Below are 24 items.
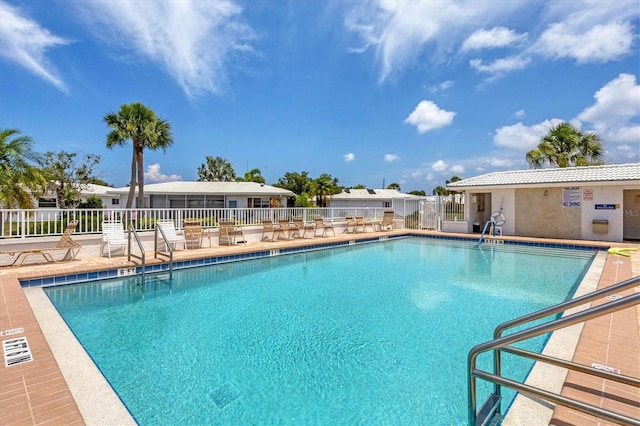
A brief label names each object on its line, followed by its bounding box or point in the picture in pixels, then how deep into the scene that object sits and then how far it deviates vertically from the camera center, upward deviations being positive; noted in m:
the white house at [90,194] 21.86 +1.23
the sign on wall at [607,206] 13.14 +0.15
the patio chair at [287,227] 13.38 -0.68
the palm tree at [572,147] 18.66 +3.67
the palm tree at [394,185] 65.65 +5.33
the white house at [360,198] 41.88 +1.65
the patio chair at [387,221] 17.50 -0.55
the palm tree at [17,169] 9.68 +1.36
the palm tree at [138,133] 20.11 +5.06
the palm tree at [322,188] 34.50 +2.48
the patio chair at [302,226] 13.95 -0.67
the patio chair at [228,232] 11.64 -0.75
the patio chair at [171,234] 10.14 -0.70
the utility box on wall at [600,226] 13.21 -0.67
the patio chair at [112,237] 8.94 -0.69
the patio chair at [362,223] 16.66 -0.64
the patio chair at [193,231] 10.77 -0.65
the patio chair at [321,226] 14.81 -0.69
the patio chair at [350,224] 16.53 -0.67
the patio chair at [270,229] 12.94 -0.71
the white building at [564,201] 13.20 +0.40
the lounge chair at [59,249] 7.65 -0.92
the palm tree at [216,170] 46.41 +6.03
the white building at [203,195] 25.84 +1.39
